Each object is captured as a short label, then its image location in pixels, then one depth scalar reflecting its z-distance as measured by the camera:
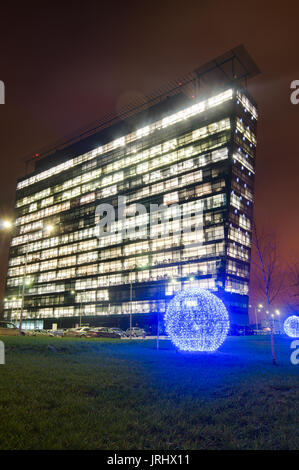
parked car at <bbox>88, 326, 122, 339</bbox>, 44.19
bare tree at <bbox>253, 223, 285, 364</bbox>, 19.17
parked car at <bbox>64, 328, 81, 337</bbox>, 44.10
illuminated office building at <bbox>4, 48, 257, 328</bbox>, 74.50
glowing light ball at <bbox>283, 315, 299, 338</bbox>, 38.50
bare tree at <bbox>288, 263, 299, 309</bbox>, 35.75
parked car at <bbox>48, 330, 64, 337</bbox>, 46.62
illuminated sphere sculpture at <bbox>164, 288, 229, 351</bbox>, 18.36
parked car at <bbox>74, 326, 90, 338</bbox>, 44.38
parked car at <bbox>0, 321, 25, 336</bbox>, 27.99
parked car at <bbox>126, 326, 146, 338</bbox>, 54.21
